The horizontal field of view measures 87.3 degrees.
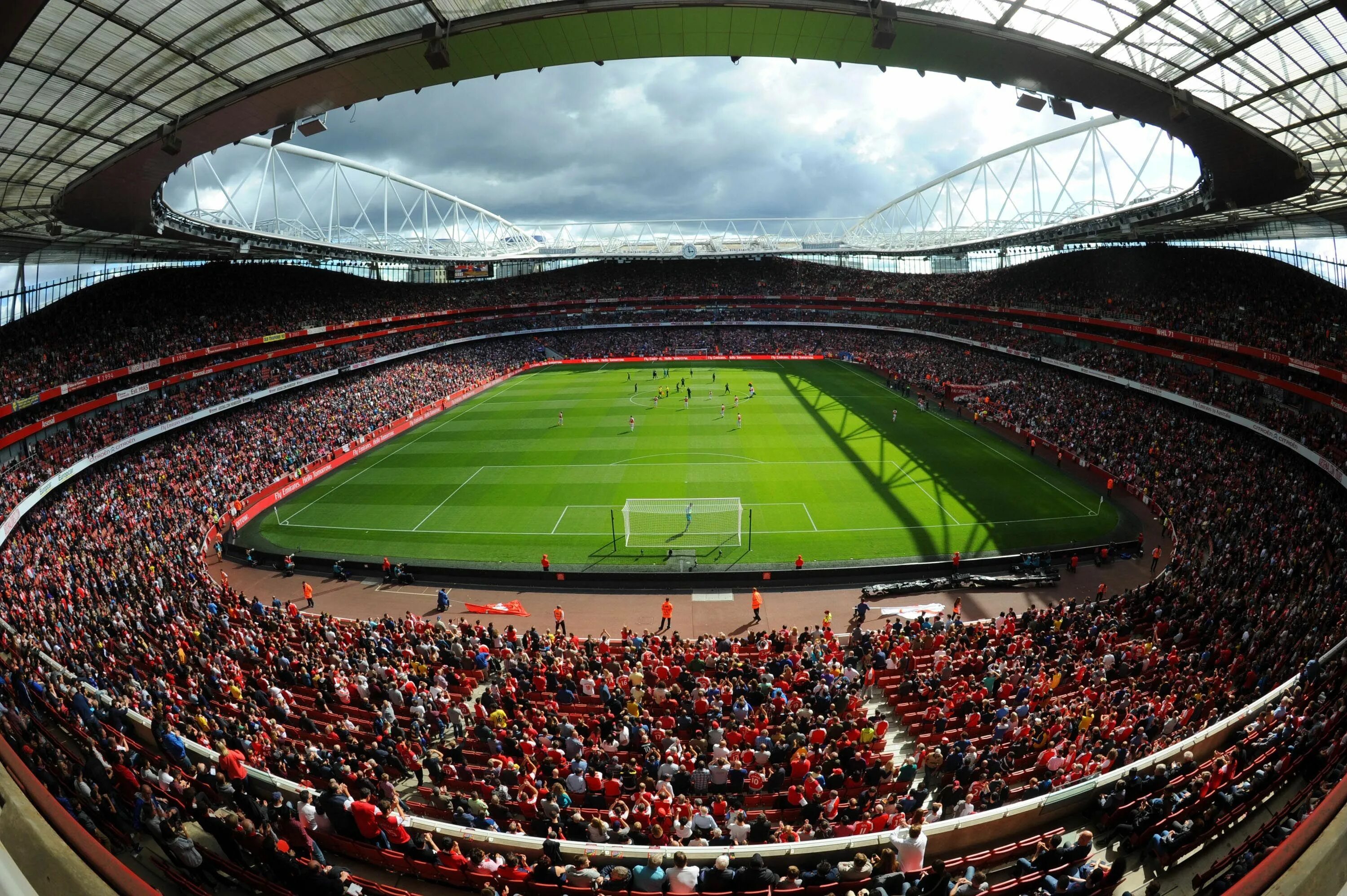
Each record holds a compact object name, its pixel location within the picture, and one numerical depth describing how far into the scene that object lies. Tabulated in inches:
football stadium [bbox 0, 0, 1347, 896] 378.9
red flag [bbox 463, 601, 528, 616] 968.3
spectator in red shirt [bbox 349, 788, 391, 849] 377.7
